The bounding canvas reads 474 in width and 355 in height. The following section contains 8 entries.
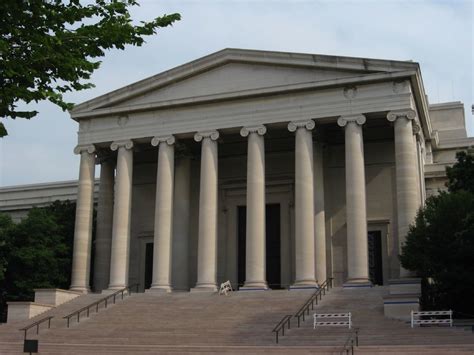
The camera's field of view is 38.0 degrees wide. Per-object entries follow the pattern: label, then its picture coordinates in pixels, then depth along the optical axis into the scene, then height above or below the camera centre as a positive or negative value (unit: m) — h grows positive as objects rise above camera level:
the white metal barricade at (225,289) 37.03 +0.37
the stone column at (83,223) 41.12 +4.38
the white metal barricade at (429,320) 26.16 -0.88
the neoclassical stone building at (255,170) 37.22 +7.61
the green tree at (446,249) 28.47 +1.98
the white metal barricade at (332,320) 27.73 -0.98
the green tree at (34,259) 41.66 +2.20
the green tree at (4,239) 41.33 +3.34
